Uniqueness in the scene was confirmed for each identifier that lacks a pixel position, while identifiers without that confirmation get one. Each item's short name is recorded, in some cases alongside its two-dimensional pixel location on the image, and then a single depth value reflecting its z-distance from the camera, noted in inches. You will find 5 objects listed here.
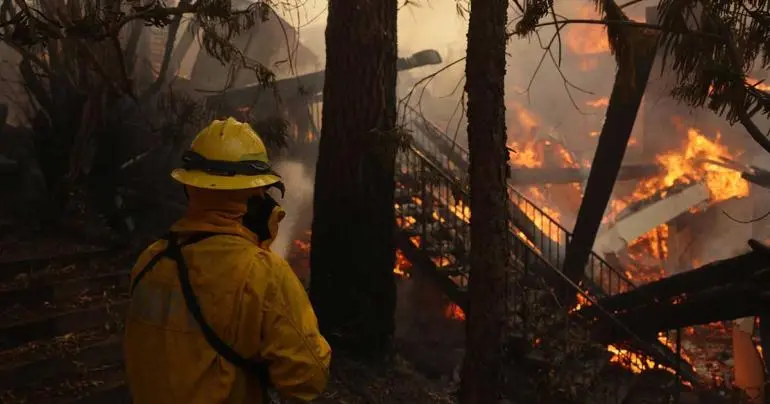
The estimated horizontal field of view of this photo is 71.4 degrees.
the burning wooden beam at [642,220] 687.1
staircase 329.1
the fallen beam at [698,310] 255.9
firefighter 83.7
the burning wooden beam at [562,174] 787.4
